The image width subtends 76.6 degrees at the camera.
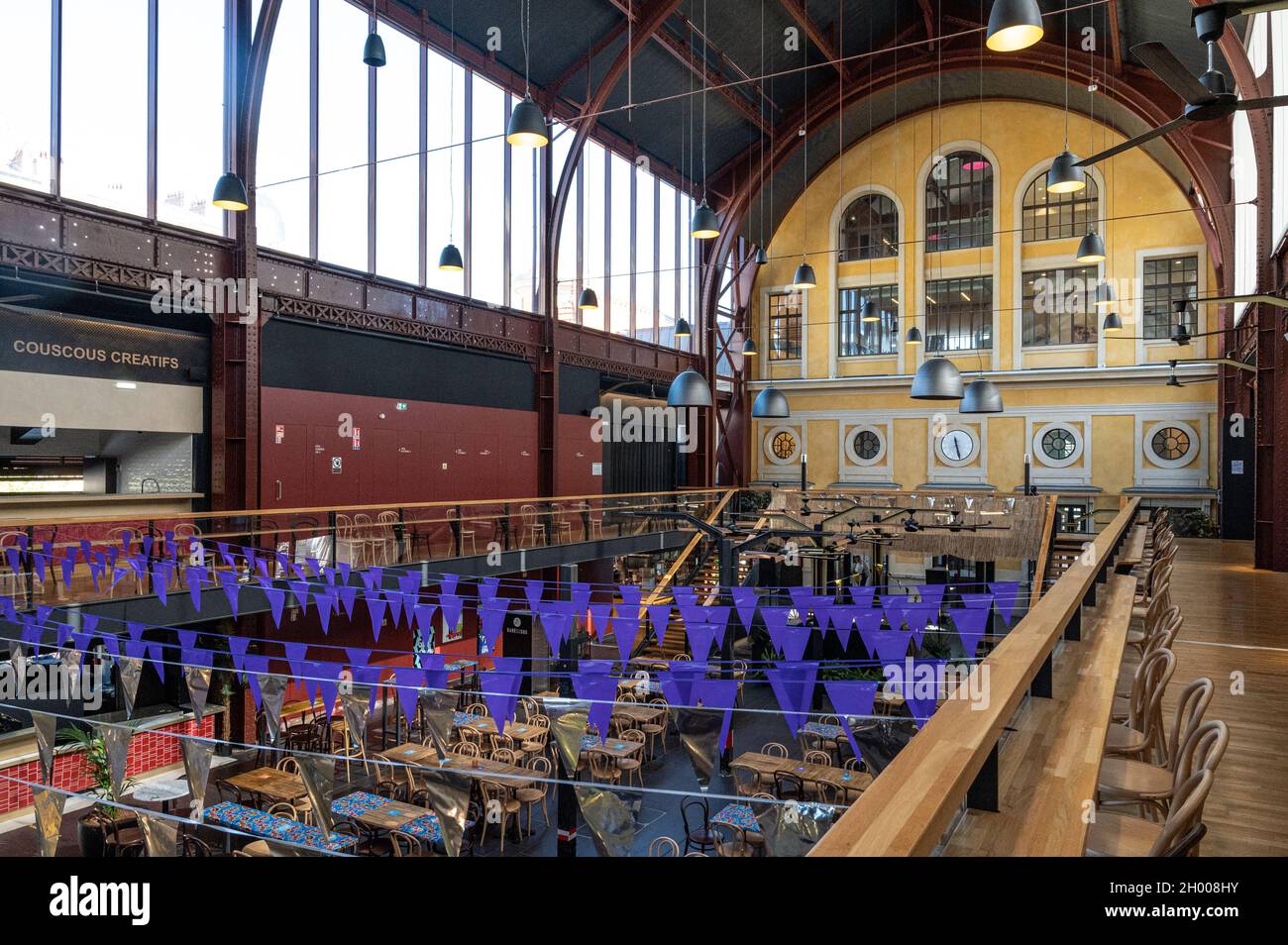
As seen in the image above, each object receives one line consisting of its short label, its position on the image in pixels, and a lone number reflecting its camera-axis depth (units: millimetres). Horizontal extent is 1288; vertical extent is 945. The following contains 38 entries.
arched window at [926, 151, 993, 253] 22234
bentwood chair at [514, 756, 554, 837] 8664
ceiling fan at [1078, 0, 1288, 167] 3509
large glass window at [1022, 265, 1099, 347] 21188
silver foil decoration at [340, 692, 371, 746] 4336
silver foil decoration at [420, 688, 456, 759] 3633
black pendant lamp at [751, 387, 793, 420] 10633
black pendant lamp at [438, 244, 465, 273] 10969
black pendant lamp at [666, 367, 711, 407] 7711
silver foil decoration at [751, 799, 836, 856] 6020
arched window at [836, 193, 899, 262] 23281
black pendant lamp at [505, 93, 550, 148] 6836
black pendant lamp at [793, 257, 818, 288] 12773
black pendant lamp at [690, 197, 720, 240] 10359
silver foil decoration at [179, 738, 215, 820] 2998
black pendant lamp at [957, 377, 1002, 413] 9773
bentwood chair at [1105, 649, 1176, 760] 3537
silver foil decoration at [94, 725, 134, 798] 3309
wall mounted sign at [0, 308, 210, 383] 9359
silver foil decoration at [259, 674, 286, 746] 4750
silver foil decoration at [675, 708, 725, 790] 4464
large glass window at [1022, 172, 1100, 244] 21094
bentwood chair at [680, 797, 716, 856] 7403
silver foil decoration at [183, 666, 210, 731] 4594
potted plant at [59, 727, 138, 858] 7855
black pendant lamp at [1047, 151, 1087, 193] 7676
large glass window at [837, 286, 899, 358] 23422
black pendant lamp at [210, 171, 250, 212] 8383
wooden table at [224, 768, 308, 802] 8242
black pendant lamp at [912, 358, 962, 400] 7926
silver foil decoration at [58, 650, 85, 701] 7223
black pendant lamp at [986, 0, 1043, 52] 5012
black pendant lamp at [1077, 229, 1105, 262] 10703
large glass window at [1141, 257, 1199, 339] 20031
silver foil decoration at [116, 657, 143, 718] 5383
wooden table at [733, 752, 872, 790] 7945
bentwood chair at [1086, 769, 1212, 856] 1926
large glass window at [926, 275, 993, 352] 22312
